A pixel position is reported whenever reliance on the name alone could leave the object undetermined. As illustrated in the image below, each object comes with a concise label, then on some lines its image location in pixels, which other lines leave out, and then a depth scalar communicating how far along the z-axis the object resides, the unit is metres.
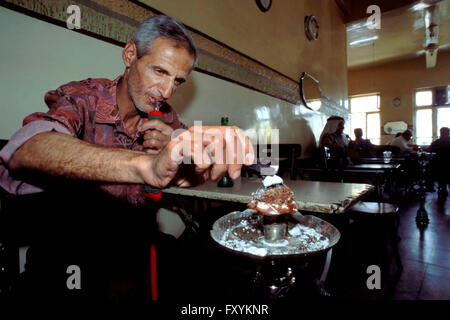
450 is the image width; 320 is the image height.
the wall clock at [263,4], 3.33
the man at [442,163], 5.18
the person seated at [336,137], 4.83
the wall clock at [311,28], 4.76
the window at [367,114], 11.39
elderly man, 0.58
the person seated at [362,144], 7.57
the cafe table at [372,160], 4.52
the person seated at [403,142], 7.12
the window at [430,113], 10.12
